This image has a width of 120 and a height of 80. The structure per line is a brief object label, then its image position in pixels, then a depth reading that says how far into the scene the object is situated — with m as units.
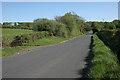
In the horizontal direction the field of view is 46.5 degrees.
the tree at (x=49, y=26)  32.79
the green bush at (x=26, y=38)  21.15
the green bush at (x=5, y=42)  16.95
